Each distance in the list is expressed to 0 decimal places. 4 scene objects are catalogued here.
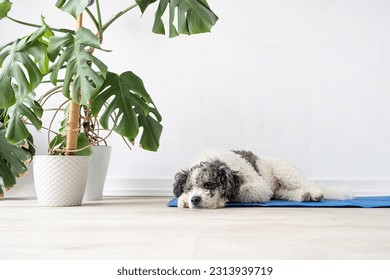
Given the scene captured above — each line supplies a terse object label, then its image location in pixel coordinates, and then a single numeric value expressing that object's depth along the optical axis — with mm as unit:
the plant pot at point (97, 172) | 3211
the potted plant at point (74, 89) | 2371
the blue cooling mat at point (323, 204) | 2729
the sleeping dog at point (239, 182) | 2660
